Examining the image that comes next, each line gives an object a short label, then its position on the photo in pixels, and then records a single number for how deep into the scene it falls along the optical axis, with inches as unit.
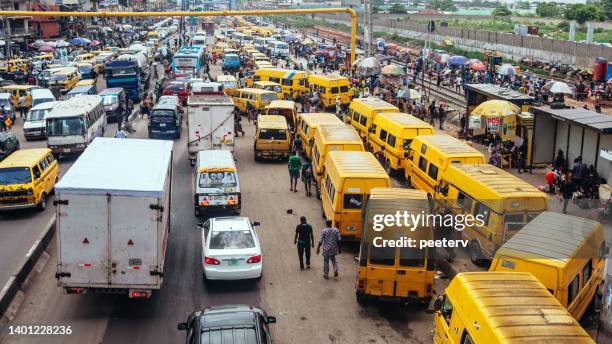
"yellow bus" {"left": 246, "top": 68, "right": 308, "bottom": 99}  1740.9
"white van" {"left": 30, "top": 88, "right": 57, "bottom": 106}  1478.8
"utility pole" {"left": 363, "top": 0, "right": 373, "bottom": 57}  1803.6
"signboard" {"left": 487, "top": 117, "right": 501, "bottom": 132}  1063.6
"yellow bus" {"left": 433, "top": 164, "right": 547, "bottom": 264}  607.2
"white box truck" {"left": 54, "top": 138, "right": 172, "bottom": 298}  502.0
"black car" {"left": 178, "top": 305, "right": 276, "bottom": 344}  402.7
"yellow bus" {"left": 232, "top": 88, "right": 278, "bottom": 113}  1507.9
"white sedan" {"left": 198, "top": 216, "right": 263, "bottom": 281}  579.8
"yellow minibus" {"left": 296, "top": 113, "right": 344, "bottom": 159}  1056.6
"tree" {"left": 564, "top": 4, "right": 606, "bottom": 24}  3983.8
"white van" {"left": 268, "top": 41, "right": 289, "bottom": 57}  3009.4
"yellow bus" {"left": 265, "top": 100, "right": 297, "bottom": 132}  1263.5
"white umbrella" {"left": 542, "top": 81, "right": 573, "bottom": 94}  1383.7
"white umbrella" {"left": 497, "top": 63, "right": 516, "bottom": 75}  1763.0
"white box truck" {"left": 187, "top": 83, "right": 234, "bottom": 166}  1031.6
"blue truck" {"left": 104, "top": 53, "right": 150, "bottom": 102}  1724.9
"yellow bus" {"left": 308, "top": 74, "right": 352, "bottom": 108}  1609.3
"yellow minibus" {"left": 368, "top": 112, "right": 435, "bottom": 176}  959.0
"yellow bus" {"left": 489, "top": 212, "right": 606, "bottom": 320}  469.4
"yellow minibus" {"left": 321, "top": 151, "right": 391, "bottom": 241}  689.0
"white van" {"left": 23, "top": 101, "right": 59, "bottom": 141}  1307.8
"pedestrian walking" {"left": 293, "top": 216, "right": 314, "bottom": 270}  629.6
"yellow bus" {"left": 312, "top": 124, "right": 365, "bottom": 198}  872.3
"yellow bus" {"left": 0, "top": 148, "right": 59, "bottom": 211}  796.0
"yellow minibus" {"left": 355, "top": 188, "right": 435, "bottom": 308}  537.6
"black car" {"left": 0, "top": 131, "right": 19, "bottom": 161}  1083.9
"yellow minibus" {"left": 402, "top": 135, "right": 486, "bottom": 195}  789.2
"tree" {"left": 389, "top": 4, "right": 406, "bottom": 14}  6584.6
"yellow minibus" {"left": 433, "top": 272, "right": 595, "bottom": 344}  343.6
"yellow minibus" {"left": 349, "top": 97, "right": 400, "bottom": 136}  1139.9
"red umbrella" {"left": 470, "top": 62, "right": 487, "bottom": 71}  1969.7
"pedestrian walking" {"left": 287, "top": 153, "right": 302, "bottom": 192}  922.1
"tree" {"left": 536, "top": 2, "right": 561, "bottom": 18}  5470.5
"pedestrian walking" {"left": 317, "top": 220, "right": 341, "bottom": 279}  609.3
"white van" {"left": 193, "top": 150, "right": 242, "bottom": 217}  780.0
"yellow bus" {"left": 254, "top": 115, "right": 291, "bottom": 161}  1099.3
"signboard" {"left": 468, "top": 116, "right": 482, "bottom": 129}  1164.5
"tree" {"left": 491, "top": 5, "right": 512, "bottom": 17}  5879.9
